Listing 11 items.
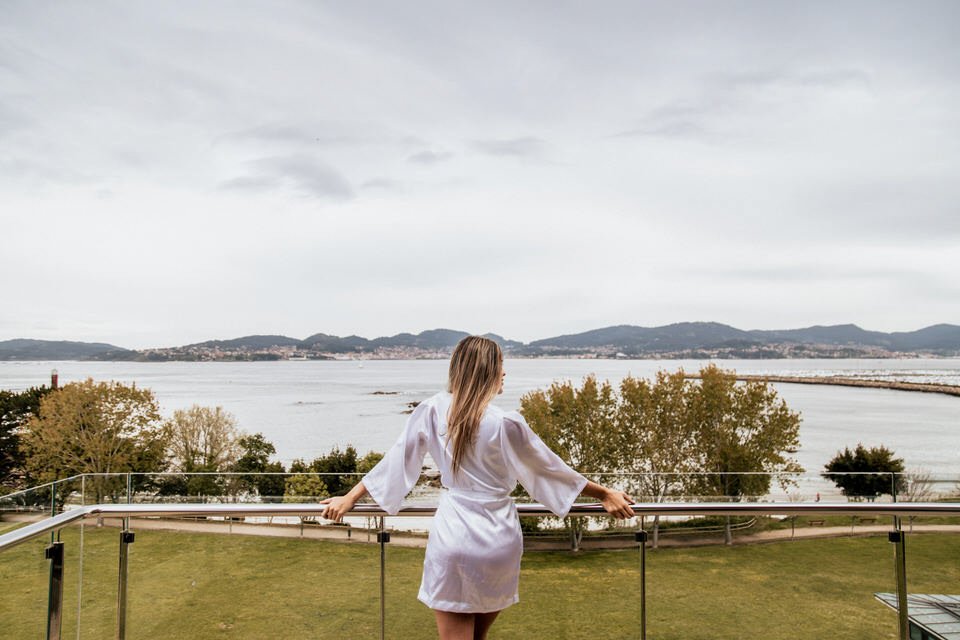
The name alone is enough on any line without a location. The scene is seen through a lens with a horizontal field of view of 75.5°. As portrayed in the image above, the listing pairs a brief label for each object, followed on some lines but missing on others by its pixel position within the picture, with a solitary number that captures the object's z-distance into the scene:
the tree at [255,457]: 46.03
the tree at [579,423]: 37.91
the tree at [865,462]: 40.72
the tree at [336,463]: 43.59
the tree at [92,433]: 37.72
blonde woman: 1.90
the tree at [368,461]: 42.82
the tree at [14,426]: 40.94
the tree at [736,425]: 36.53
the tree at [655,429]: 38.53
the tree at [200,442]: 45.72
